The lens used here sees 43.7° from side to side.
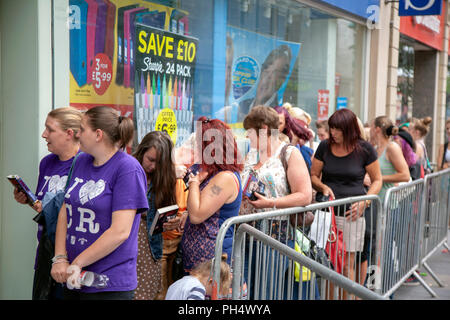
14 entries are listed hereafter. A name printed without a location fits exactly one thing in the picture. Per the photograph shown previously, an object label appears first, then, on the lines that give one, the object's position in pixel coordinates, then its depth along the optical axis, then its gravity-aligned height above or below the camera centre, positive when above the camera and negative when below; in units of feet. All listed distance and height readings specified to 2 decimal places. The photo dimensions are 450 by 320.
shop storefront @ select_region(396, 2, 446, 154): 44.91 +4.82
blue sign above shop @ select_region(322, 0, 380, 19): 30.61 +6.50
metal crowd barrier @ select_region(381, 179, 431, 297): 17.94 -4.04
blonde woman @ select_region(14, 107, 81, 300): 12.14 -0.81
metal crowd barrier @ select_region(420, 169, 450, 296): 23.63 -4.31
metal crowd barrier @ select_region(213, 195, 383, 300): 10.99 -3.17
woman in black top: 17.98 -1.45
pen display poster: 18.45 +1.16
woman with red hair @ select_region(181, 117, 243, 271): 12.00 -1.63
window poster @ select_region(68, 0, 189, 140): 16.20 +2.00
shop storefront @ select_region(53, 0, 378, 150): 16.69 +2.23
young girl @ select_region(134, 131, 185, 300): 12.89 -2.01
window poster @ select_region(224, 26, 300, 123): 23.99 +2.10
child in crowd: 11.01 -3.40
